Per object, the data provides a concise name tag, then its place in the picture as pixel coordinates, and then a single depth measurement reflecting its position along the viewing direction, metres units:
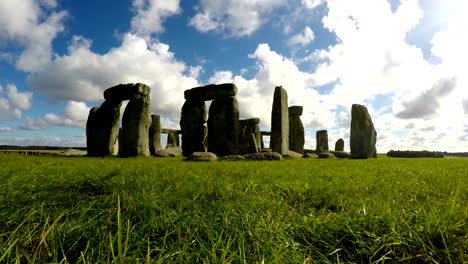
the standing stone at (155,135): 23.72
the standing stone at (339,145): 31.10
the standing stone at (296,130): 24.00
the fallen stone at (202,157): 10.85
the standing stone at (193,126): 18.27
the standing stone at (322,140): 29.88
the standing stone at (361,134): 17.56
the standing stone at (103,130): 15.68
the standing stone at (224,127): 17.27
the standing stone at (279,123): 17.56
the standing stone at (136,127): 14.84
